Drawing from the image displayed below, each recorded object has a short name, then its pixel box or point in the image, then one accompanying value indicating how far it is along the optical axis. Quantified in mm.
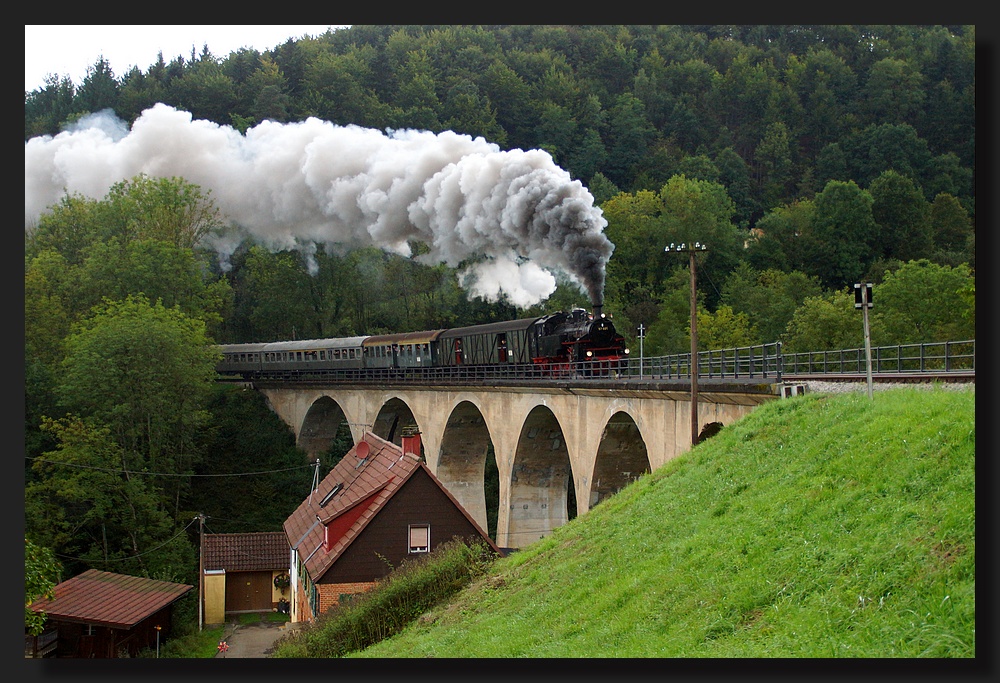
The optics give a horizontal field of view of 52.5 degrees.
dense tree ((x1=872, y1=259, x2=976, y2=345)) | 47562
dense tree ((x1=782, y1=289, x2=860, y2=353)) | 49812
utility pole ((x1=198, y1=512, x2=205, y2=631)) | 34231
